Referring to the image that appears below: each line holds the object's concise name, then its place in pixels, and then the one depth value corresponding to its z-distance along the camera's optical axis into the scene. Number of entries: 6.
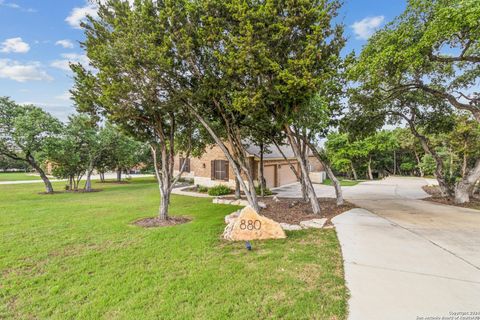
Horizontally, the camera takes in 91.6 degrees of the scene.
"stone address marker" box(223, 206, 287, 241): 6.07
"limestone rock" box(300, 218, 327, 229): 6.95
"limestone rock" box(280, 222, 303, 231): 6.89
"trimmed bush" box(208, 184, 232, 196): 15.53
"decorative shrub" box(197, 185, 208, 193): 17.12
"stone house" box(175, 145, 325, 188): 17.77
